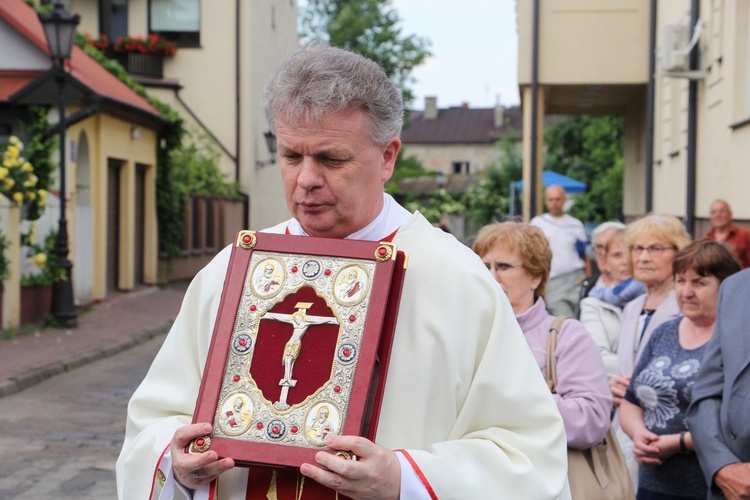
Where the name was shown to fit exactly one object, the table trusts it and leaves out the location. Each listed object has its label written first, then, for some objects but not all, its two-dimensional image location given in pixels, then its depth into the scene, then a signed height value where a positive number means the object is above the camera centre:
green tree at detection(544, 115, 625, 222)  37.72 +1.99
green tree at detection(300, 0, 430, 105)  48.94 +7.45
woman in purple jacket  3.80 -0.43
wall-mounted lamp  27.06 +1.38
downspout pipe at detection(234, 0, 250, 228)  30.91 +2.78
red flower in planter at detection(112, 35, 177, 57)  30.05 +4.24
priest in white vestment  2.49 -0.34
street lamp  14.83 +1.01
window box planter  30.42 +3.79
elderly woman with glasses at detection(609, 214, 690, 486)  5.23 -0.33
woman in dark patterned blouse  4.40 -0.68
